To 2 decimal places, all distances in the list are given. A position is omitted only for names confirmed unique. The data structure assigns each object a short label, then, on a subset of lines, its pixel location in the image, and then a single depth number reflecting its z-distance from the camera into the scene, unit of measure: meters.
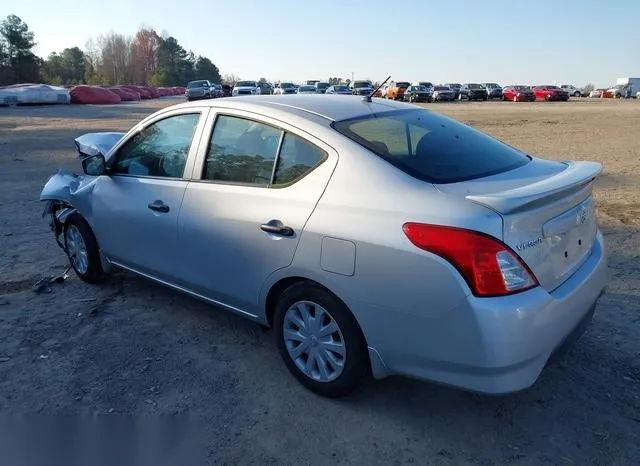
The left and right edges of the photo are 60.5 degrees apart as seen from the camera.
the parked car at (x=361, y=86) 41.18
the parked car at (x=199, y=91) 42.16
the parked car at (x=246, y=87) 40.31
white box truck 64.94
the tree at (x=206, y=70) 121.00
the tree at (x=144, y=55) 111.38
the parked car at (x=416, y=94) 48.12
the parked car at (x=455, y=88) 53.97
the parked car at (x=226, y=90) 50.65
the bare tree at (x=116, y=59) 106.25
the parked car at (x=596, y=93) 70.25
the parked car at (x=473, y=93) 53.66
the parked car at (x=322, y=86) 44.72
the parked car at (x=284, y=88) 43.66
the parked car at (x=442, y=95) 50.22
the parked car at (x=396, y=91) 47.72
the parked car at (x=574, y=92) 72.44
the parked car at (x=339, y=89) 39.41
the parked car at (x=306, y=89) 42.79
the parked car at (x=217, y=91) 45.22
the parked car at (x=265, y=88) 46.78
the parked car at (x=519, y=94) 49.72
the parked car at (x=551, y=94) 51.81
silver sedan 2.51
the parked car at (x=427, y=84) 51.03
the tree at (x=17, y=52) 73.42
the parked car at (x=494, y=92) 56.22
